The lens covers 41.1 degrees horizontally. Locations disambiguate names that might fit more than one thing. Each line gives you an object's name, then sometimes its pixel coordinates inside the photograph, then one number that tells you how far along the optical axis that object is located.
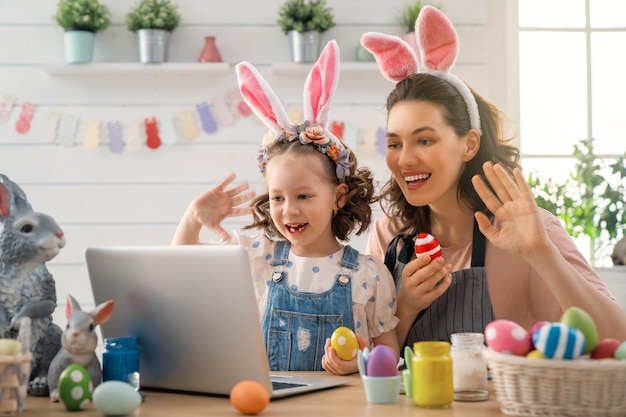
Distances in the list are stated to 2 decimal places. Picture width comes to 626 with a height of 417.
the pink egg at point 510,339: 1.19
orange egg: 1.23
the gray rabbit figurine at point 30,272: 1.40
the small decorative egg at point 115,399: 1.24
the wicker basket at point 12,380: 1.22
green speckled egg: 1.29
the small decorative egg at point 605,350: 1.16
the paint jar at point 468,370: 1.36
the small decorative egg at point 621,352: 1.15
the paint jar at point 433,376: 1.27
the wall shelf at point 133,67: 3.68
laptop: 1.32
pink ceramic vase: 3.71
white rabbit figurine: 1.35
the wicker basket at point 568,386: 1.13
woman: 1.92
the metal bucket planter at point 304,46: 3.67
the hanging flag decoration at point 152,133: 3.75
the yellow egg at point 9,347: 1.24
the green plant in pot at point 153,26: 3.65
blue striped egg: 1.13
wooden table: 1.25
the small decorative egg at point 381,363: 1.33
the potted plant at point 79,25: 3.65
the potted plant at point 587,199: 3.64
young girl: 1.91
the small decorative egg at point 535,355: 1.16
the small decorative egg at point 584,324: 1.16
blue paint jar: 1.41
